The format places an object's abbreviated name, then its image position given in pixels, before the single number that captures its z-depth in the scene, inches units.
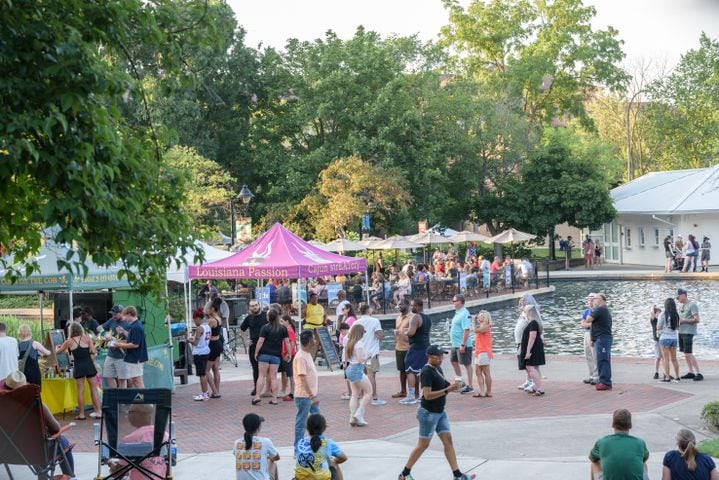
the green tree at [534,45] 2588.6
